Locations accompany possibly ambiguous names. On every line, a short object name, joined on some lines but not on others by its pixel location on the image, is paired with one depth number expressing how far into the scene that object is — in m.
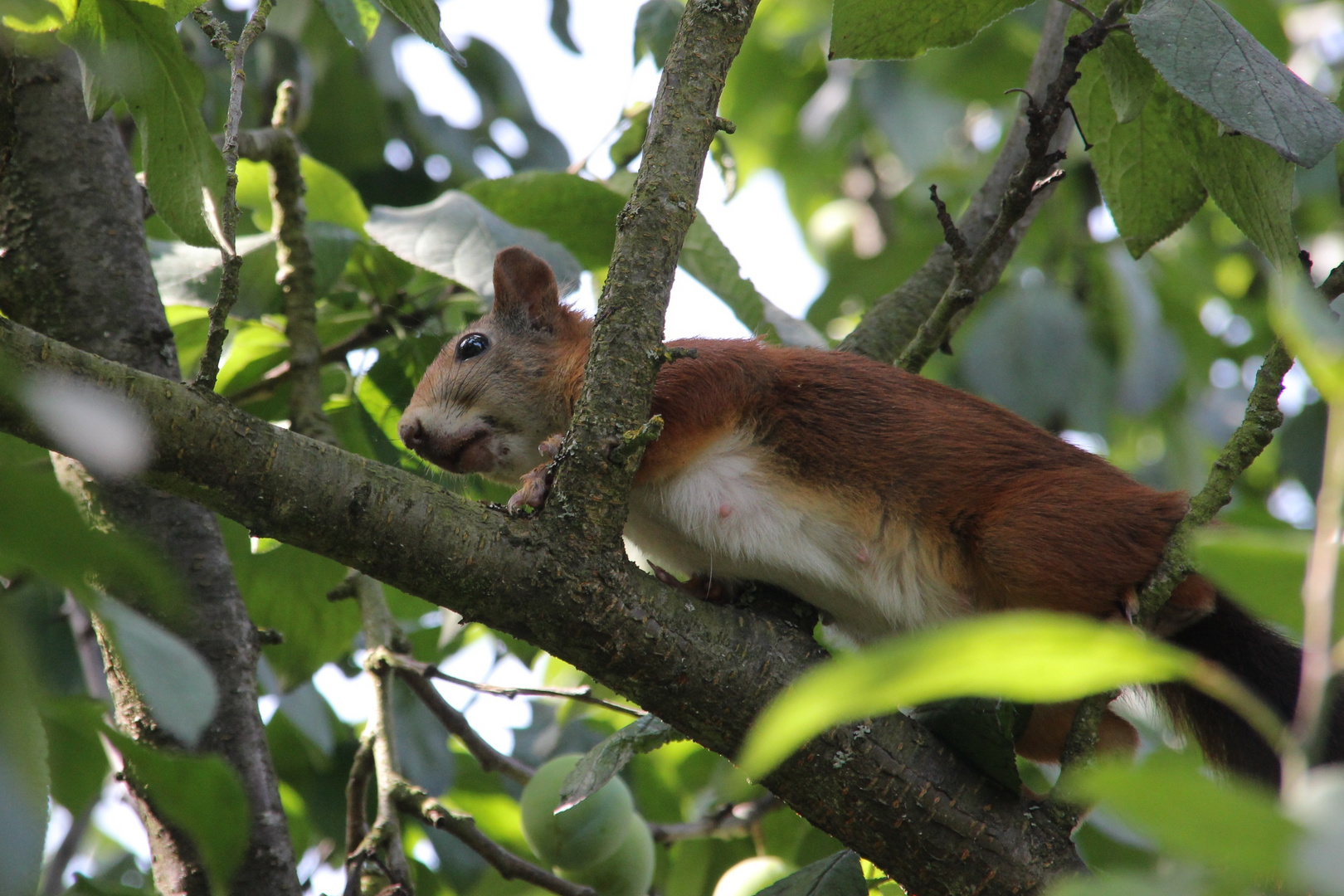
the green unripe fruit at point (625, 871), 5.53
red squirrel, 4.60
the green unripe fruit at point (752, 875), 5.32
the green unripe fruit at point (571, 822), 5.29
